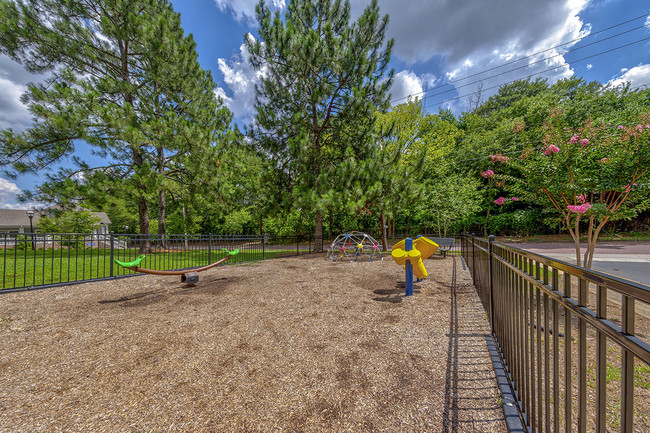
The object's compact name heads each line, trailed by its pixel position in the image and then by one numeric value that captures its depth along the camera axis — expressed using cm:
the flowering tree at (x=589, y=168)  450
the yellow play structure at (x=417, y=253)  493
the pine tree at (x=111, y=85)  905
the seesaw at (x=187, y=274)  528
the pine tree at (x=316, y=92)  1095
